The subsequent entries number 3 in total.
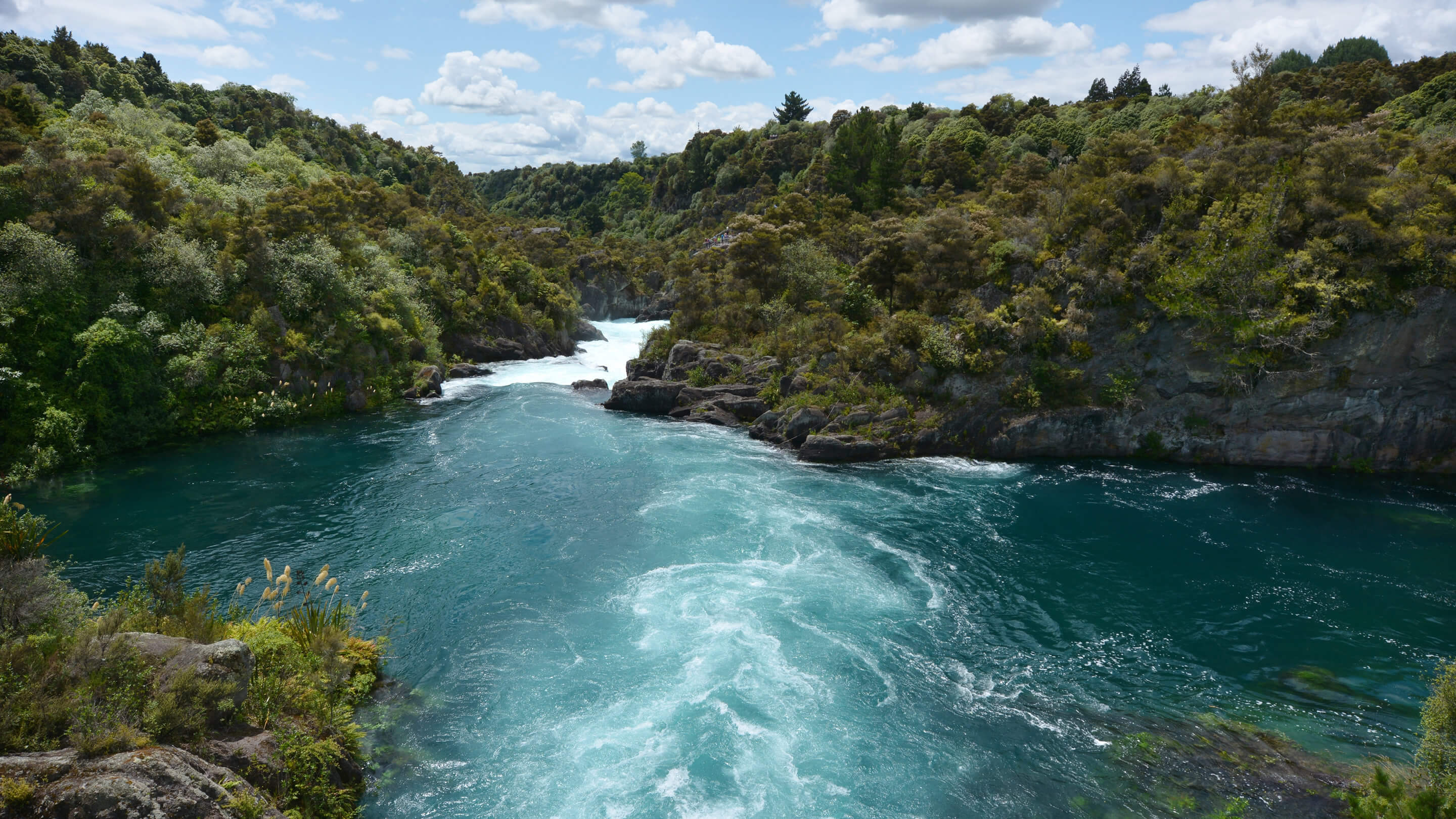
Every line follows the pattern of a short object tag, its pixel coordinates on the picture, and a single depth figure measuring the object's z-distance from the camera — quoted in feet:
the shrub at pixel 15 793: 28.84
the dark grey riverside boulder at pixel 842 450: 116.98
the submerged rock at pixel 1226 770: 44.01
